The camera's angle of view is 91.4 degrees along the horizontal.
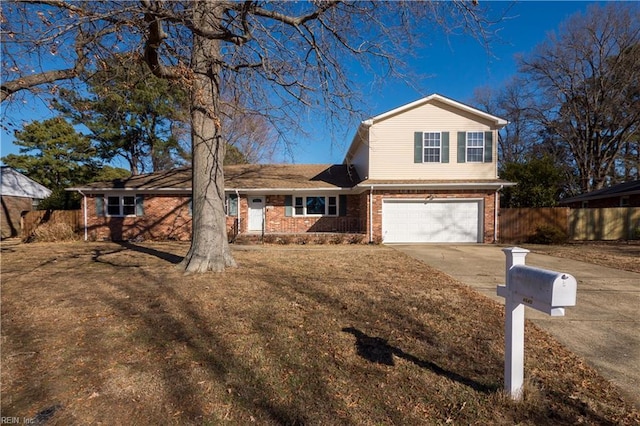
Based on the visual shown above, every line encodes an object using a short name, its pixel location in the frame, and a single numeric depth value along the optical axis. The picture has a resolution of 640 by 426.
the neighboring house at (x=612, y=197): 19.70
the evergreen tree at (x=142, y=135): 23.25
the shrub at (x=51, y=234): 14.59
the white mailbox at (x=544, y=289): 1.95
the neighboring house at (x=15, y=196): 20.36
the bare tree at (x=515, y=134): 29.08
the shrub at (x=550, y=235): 14.48
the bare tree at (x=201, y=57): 5.43
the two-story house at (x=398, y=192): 14.66
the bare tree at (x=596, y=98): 22.73
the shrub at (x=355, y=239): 14.54
